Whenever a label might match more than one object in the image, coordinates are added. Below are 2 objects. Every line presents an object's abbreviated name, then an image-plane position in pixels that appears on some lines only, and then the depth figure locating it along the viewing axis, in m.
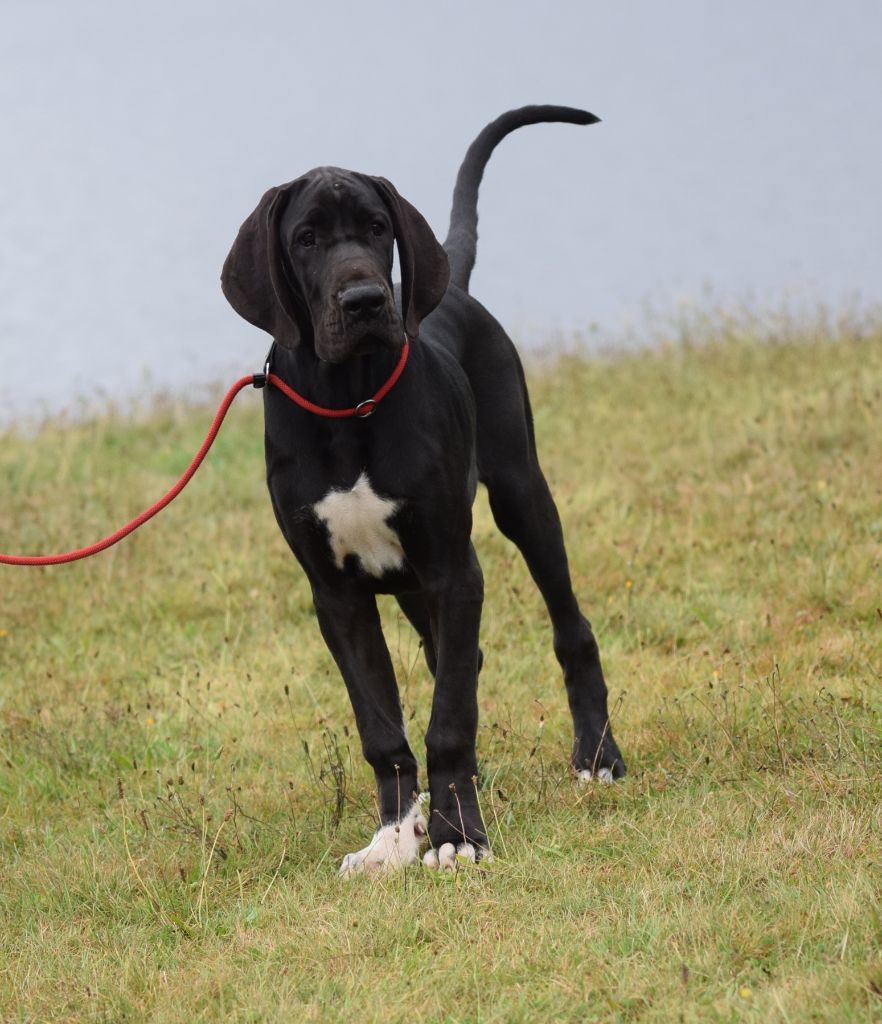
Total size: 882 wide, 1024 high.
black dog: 7.14
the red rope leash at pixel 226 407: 7.21
